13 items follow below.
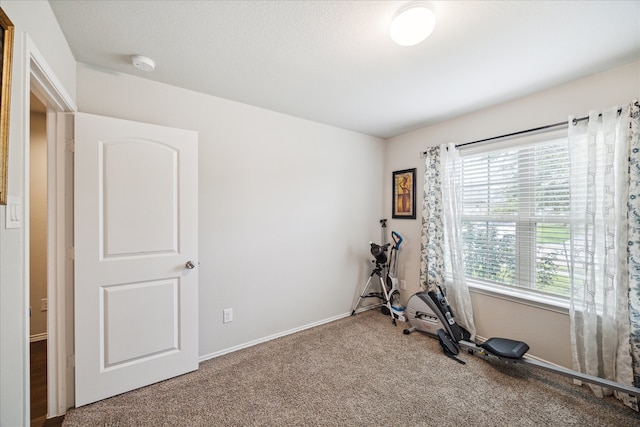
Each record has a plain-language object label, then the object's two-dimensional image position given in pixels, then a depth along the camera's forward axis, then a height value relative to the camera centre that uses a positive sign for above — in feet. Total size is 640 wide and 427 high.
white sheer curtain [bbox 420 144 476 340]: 8.88 -0.71
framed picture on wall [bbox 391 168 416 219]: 10.85 +0.85
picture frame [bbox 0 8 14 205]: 2.91 +1.43
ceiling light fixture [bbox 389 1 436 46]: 4.24 +3.34
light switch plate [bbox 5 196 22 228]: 3.16 +0.00
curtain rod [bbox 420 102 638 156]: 6.60 +2.49
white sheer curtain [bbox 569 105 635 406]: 5.88 -0.80
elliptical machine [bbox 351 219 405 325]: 10.62 -2.96
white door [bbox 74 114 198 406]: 5.68 -1.04
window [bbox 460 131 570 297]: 7.17 -0.03
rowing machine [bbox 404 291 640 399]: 5.82 -3.76
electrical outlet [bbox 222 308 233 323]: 7.86 -3.23
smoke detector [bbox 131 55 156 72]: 5.81 +3.54
